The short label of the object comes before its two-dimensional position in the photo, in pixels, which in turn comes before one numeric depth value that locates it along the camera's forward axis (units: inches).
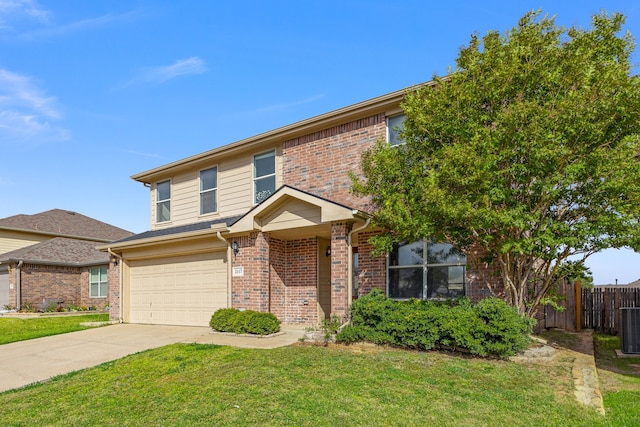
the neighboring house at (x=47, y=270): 879.1
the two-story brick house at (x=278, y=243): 385.4
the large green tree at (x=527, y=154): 274.8
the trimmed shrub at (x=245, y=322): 401.1
